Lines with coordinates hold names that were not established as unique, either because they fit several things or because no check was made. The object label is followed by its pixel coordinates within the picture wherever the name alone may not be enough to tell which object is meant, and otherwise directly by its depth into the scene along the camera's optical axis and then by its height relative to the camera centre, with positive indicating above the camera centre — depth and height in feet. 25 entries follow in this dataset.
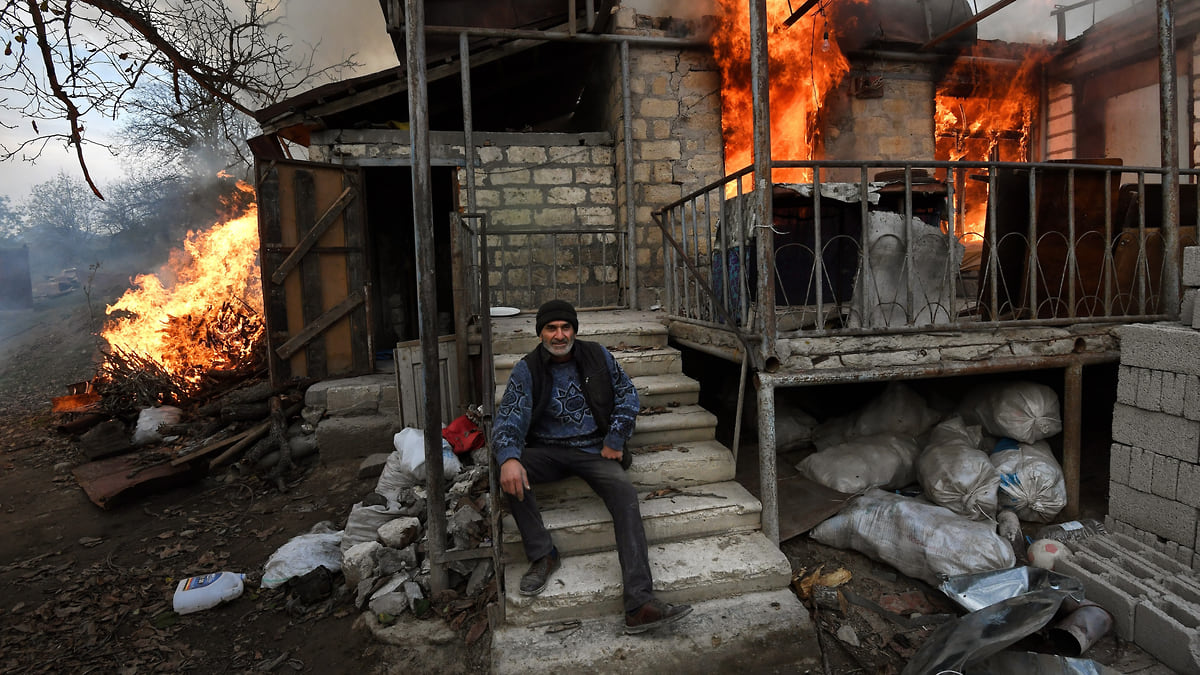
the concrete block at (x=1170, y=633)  9.60 -6.17
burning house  14.07 +3.75
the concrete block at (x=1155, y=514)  12.46 -5.40
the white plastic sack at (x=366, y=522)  14.97 -5.65
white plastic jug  13.11 -6.36
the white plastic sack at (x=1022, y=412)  15.76 -3.54
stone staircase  10.13 -5.52
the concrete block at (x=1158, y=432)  12.45 -3.50
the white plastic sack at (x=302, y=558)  13.92 -6.11
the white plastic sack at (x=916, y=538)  12.00 -5.52
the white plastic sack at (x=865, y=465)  14.92 -4.63
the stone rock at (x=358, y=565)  13.42 -5.95
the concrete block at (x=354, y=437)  21.66 -4.70
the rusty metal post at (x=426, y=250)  11.07 +1.22
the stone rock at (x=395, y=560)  13.44 -5.97
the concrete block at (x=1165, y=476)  12.76 -4.45
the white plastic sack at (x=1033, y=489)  14.51 -5.20
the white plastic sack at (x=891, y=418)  16.88 -3.79
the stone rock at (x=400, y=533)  14.40 -5.65
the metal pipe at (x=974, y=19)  19.90 +10.30
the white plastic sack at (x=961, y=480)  14.12 -4.84
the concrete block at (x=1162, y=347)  12.44 -1.54
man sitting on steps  11.49 -2.60
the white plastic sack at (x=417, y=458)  17.15 -4.49
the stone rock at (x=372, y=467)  20.16 -5.48
